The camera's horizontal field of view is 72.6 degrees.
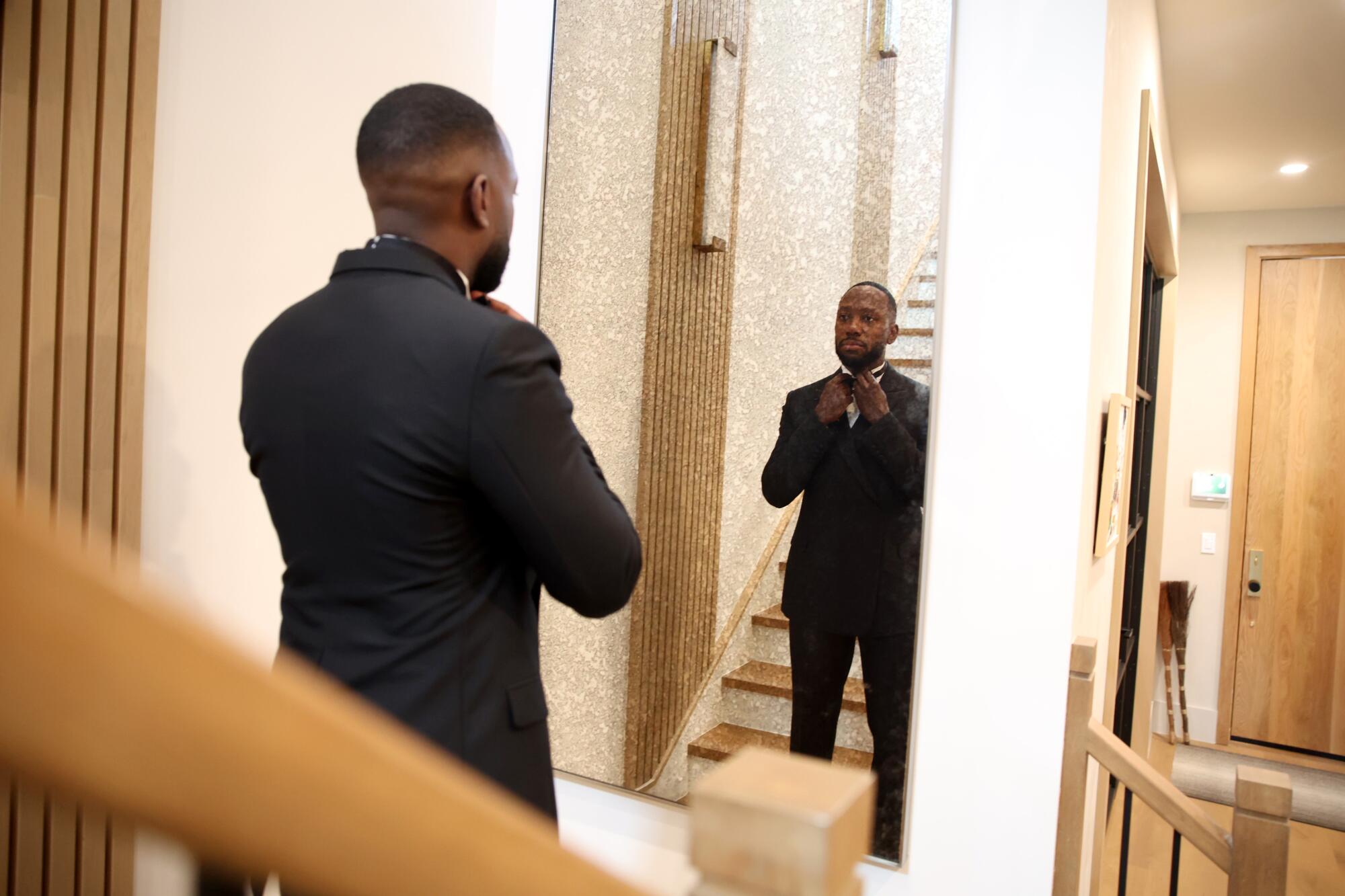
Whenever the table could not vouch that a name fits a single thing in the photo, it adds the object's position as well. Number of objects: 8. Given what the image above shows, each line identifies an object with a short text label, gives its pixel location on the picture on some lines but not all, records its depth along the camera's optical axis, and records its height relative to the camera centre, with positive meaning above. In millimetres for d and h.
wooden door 5359 -320
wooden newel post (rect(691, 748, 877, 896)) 364 -161
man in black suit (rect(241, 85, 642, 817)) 1025 -67
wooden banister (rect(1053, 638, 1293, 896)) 1662 -672
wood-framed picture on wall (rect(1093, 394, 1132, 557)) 2199 -43
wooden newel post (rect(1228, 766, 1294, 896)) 1655 -680
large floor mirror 2023 +190
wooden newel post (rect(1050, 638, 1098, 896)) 1844 -651
